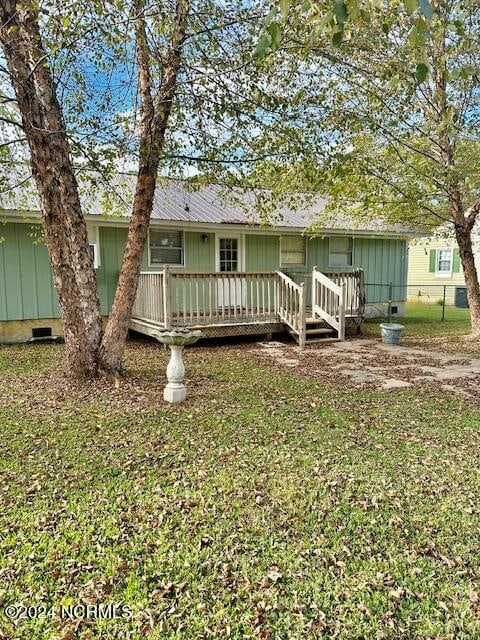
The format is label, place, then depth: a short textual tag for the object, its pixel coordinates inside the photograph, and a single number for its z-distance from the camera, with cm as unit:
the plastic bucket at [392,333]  905
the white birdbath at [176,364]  506
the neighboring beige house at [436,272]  2064
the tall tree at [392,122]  480
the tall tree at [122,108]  475
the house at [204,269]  881
